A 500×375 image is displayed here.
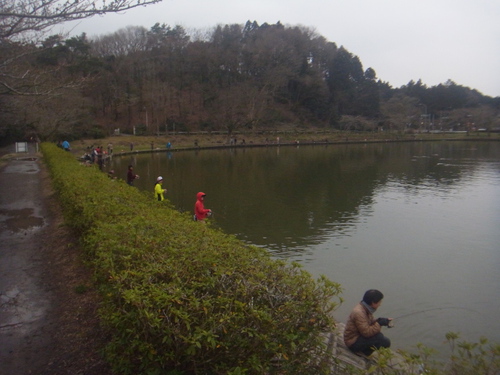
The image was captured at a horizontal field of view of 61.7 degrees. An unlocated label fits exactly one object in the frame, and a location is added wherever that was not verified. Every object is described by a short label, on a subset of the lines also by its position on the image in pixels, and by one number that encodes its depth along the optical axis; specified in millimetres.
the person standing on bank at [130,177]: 16550
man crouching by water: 5180
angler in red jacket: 10281
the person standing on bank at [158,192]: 12438
